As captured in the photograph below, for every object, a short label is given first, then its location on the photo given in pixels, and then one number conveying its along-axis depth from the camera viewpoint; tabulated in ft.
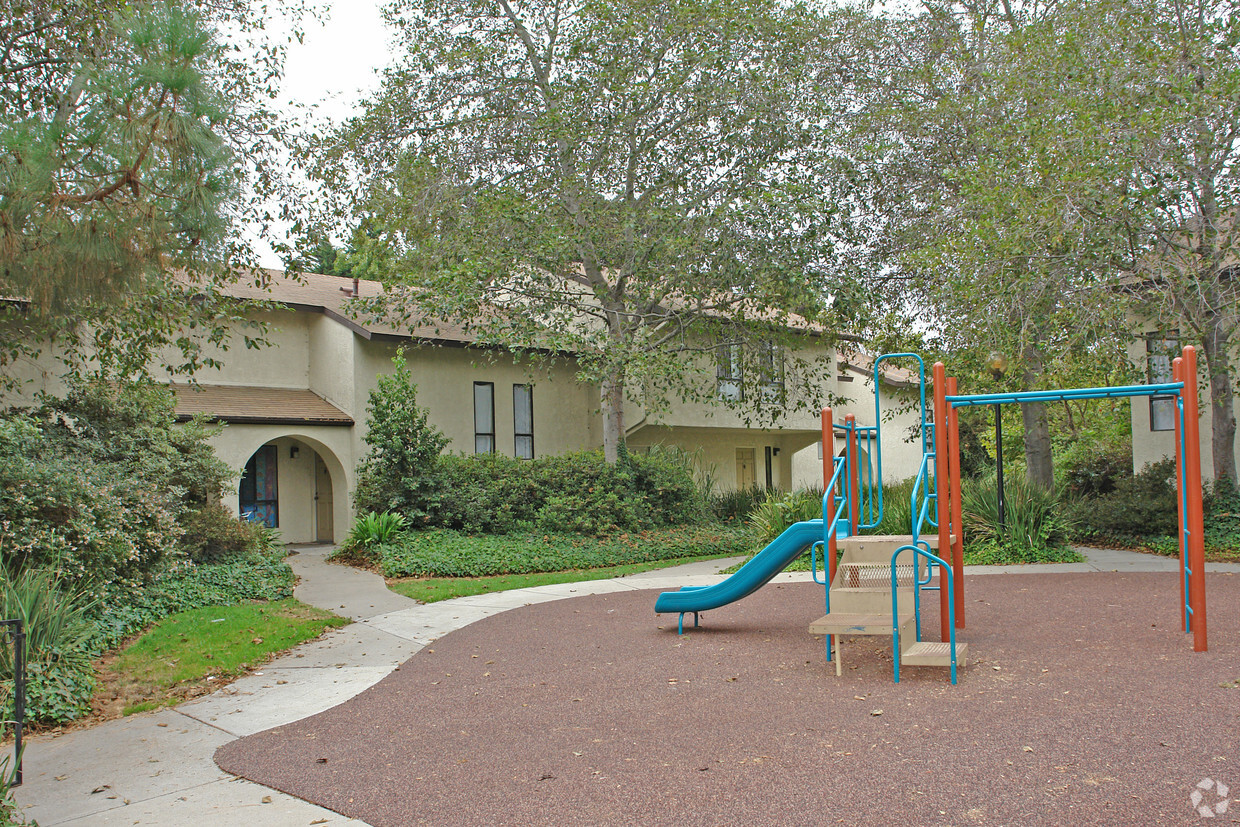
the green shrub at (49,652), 21.88
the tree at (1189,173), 39.99
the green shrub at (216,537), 42.70
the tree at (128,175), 21.26
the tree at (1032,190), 40.14
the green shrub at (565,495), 55.57
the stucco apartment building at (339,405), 59.77
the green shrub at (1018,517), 46.98
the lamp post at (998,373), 36.74
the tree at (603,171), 55.26
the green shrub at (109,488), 31.14
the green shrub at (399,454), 53.88
